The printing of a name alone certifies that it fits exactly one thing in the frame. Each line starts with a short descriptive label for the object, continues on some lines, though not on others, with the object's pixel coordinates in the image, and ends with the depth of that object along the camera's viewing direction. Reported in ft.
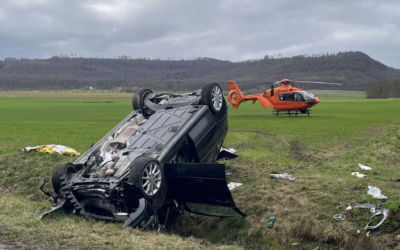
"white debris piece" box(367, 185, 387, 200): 22.70
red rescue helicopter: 110.93
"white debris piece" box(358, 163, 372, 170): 35.04
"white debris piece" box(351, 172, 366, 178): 32.09
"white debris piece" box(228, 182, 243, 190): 29.08
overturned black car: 20.83
